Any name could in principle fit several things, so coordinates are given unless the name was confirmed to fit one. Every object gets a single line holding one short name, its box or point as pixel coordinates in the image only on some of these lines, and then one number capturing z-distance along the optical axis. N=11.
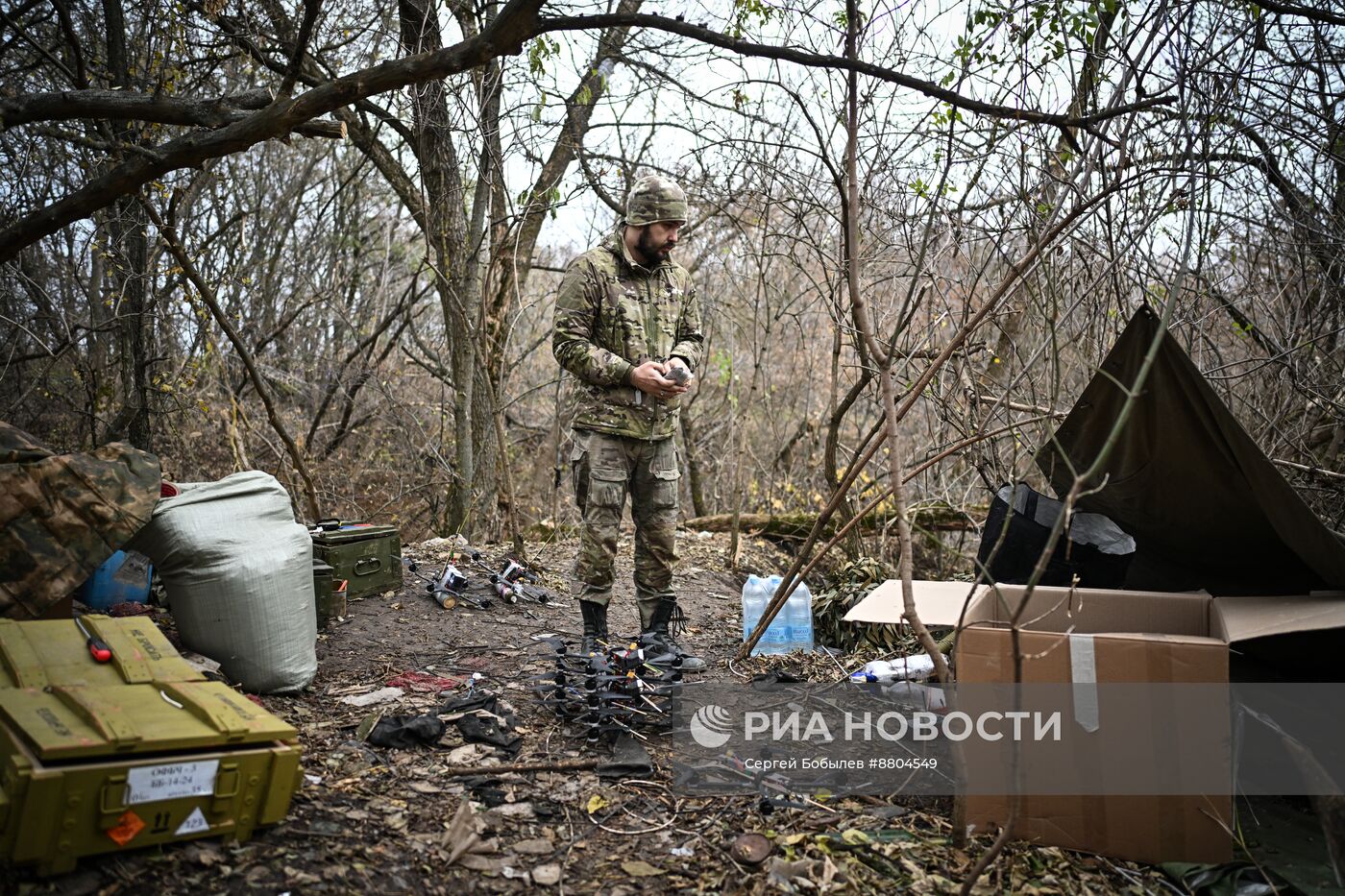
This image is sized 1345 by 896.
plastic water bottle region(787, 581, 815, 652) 4.39
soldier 3.93
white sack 3.37
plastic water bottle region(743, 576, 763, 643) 4.51
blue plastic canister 3.87
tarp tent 2.86
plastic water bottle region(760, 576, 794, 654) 4.37
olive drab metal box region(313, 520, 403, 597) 4.76
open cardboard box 2.40
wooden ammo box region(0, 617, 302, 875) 1.99
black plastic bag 3.36
